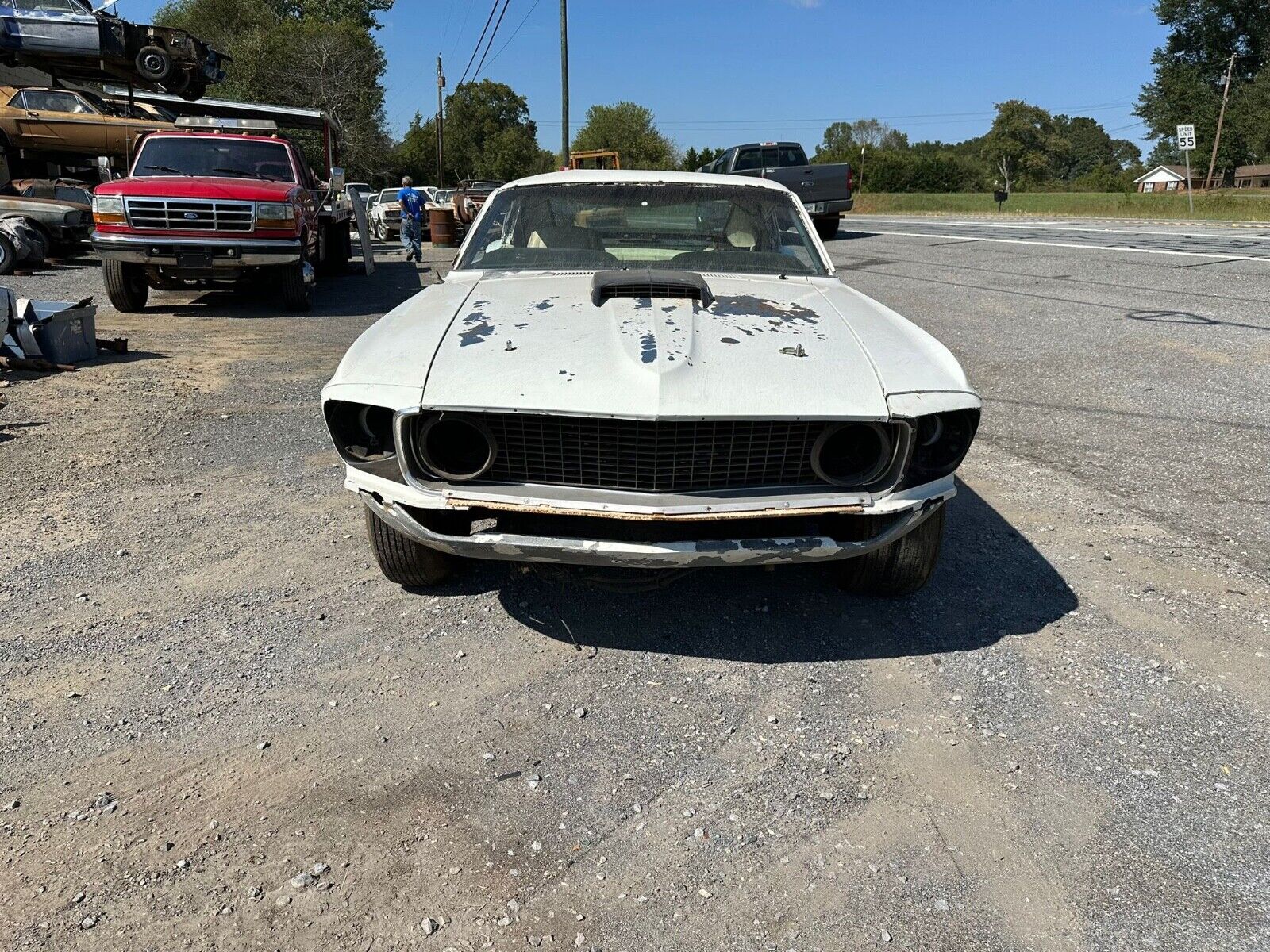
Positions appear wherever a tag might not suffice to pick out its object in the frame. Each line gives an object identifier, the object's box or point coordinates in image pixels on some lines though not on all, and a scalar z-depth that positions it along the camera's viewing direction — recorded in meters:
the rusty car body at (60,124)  16.56
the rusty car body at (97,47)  15.80
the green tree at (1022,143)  99.00
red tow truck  9.52
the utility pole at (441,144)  52.34
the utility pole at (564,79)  29.48
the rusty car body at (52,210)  14.16
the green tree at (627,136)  82.19
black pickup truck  17.97
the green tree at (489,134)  72.25
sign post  25.44
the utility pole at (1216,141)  50.06
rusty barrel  20.61
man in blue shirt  17.62
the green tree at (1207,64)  57.97
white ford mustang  2.77
